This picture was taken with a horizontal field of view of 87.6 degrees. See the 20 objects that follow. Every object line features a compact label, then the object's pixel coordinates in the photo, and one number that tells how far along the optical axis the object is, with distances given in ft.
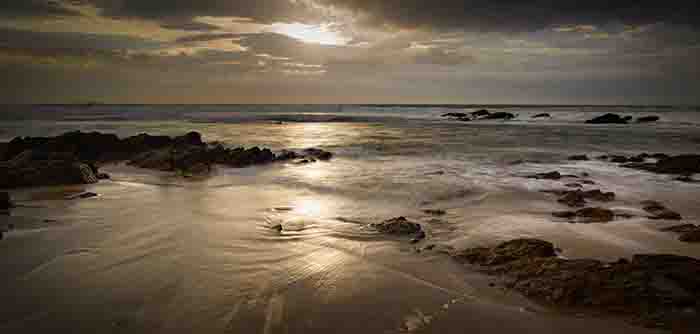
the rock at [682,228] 15.93
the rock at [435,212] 20.08
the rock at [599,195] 22.71
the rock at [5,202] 19.21
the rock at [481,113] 194.39
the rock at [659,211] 18.54
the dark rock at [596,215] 18.08
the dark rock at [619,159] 41.63
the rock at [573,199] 21.32
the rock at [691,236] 14.85
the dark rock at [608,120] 130.81
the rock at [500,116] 174.19
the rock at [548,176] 30.86
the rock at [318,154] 46.93
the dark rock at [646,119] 131.54
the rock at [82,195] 22.13
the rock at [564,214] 18.90
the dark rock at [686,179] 28.94
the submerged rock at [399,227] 16.42
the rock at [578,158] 44.42
